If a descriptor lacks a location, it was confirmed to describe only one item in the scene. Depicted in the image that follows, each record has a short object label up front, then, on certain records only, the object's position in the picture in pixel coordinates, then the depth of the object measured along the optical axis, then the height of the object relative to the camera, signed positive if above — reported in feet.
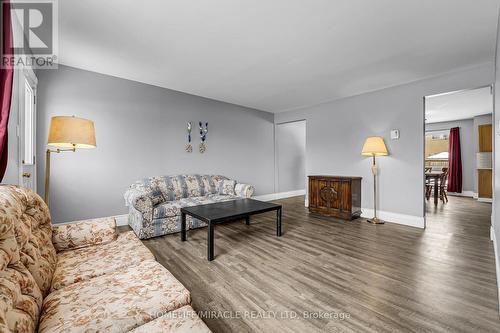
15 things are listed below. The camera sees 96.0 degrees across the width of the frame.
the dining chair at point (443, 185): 19.49 -1.78
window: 25.50 +1.83
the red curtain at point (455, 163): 22.62 +0.16
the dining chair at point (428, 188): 20.85 -2.18
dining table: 17.57 -0.97
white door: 9.38 +1.81
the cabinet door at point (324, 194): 14.64 -1.87
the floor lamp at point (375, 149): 12.89 +0.93
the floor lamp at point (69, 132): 6.69 +1.10
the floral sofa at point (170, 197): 10.65 -1.75
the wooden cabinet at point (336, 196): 13.73 -1.97
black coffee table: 8.53 -1.96
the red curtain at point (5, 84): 4.75 +1.87
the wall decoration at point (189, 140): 15.48 +1.85
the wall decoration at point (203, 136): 16.16 +2.22
